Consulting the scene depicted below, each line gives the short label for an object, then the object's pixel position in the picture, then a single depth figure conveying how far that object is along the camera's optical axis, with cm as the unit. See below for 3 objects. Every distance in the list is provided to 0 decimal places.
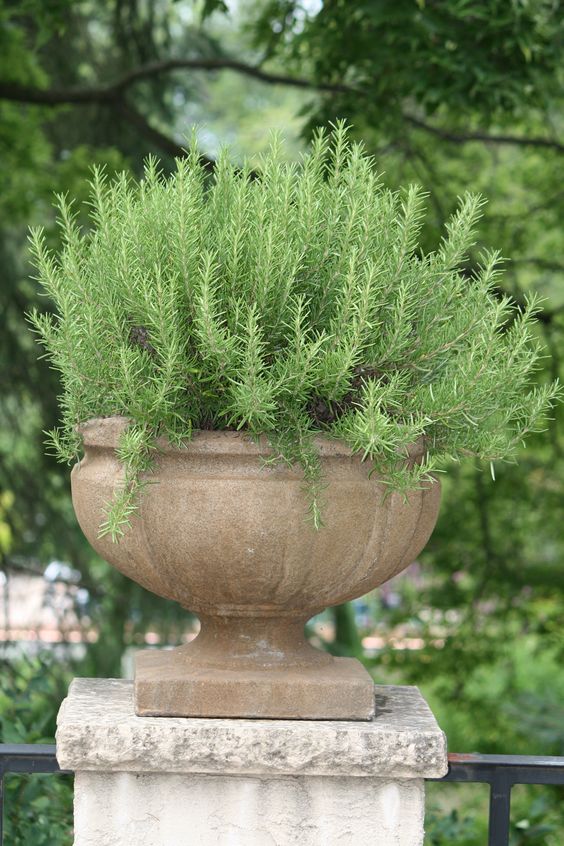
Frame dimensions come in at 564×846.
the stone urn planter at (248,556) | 371
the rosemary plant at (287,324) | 367
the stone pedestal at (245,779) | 372
